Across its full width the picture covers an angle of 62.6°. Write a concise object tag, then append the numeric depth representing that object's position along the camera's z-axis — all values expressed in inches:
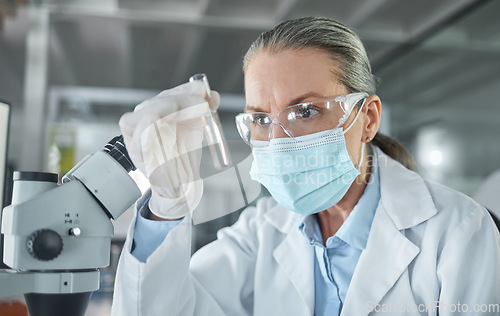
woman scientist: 32.1
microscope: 27.3
